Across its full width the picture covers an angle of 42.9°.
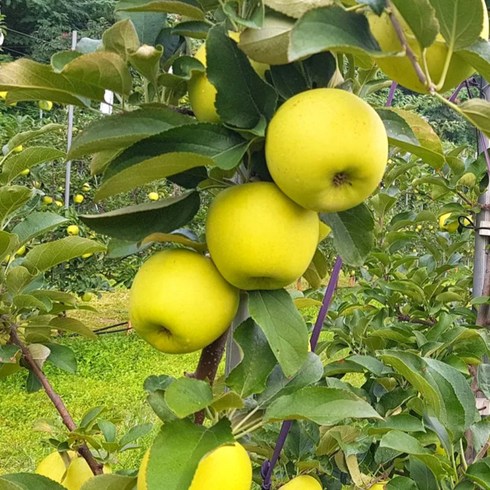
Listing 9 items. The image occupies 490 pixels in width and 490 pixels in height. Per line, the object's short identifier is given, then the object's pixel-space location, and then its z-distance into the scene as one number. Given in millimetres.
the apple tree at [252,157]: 445
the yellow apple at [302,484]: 739
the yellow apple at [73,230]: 3566
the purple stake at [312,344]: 709
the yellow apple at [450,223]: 1734
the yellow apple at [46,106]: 1787
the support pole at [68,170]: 4289
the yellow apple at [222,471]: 495
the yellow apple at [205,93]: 527
